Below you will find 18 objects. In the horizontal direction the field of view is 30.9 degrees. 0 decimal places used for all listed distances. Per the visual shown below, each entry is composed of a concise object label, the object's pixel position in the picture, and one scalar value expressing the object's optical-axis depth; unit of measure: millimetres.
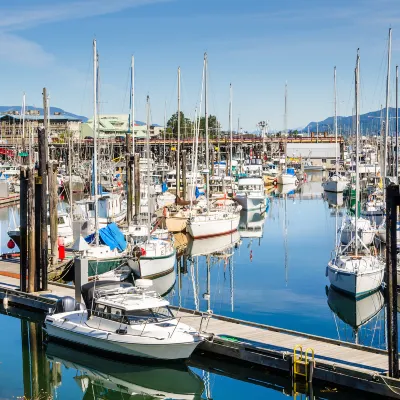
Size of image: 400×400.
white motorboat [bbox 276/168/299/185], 100750
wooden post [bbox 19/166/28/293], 29141
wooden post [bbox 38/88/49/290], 29266
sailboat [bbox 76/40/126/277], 34438
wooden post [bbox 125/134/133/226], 47531
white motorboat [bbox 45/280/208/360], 22266
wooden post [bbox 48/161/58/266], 36094
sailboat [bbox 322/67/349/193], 87062
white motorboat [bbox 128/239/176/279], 35094
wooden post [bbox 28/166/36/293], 29130
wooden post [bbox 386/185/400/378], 18391
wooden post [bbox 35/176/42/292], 29219
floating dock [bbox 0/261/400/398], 19547
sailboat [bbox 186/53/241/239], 50438
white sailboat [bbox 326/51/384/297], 31109
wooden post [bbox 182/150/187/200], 65206
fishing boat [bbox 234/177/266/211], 68625
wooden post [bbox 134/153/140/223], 51272
